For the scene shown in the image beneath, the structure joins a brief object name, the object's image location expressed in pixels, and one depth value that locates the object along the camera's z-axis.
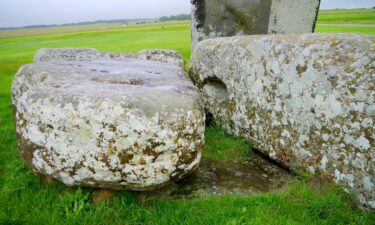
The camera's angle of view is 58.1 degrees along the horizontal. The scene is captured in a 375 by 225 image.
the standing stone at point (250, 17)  8.26
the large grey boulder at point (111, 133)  3.25
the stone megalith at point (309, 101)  3.50
